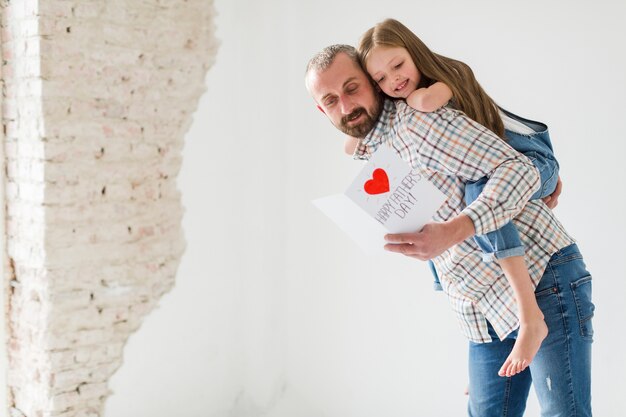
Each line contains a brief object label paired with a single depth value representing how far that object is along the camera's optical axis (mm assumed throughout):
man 1368
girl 1380
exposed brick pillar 2439
